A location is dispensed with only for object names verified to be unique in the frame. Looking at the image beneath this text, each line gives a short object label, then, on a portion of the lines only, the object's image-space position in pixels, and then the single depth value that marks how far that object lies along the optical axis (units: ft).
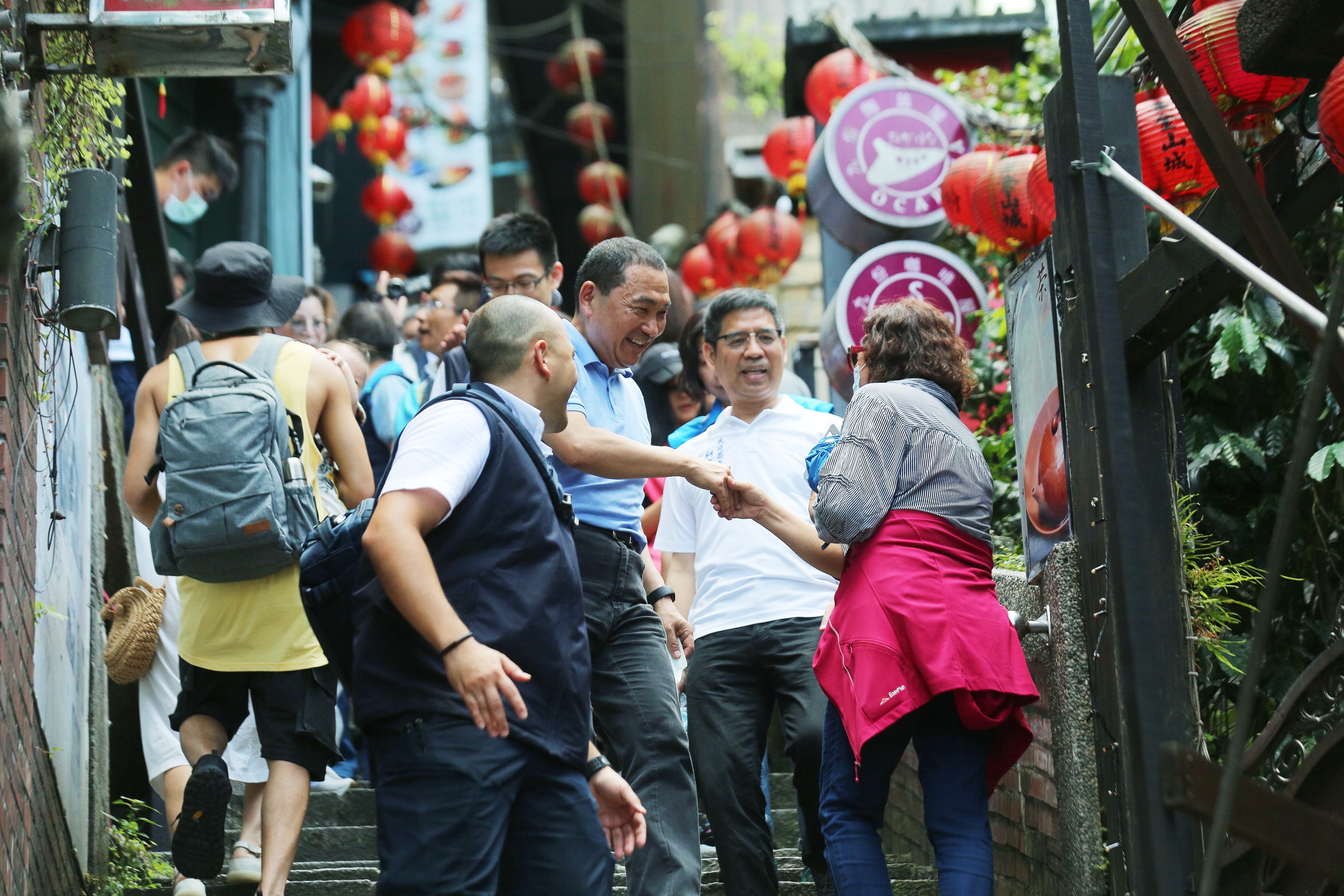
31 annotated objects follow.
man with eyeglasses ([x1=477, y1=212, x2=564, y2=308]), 36.24
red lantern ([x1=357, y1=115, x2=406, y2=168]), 96.43
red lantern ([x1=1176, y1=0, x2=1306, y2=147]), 27.73
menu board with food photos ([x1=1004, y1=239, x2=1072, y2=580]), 28.55
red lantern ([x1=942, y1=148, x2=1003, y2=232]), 48.01
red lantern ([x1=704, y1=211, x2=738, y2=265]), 76.59
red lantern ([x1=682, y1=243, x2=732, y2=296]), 79.71
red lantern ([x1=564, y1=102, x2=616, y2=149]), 117.29
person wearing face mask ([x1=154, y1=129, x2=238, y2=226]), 54.19
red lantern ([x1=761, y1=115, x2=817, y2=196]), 72.49
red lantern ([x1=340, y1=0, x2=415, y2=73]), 92.89
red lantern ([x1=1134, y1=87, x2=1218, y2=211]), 31.83
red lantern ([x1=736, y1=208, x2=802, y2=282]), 73.46
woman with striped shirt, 24.57
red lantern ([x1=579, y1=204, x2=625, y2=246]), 112.57
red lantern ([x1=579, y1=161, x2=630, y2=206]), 113.09
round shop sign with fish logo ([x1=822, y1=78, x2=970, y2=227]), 55.57
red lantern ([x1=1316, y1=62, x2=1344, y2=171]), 22.21
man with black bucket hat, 27.45
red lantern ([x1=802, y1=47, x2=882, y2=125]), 64.69
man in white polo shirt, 29.45
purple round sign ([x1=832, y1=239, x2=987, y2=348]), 51.67
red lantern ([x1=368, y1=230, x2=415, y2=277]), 109.70
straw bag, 32.65
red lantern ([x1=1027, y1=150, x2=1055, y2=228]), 37.68
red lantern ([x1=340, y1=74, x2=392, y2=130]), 95.35
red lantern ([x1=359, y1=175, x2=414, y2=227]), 100.73
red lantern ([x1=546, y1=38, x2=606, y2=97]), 119.44
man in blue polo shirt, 25.94
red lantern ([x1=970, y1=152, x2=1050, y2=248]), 45.27
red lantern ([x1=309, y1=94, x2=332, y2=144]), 91.30
